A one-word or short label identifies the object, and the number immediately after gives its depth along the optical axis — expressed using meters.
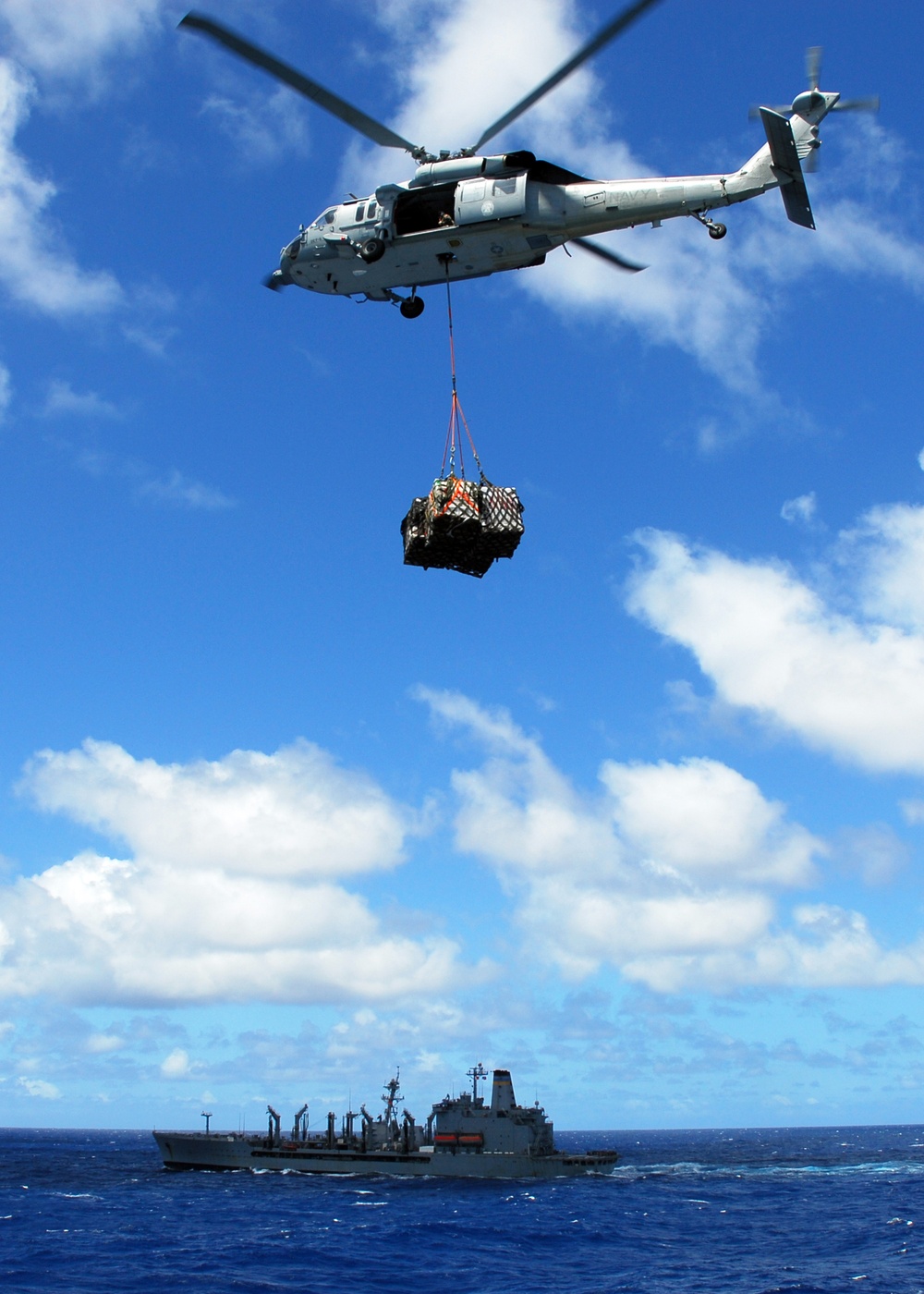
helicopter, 21.72
